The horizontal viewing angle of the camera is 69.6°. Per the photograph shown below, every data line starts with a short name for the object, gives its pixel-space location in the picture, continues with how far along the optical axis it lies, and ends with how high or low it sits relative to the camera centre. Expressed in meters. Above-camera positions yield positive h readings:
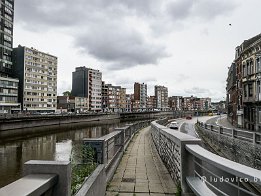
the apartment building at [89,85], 99.18 +10.43
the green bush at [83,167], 3.55 -1.37
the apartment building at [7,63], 56.99 +13.66
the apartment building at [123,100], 119.43 +2.56
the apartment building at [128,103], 126.66 +1.01
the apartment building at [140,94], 138.64 +7.86
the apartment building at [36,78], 67.93 +10.04
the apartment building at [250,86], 22.96 +2.43
